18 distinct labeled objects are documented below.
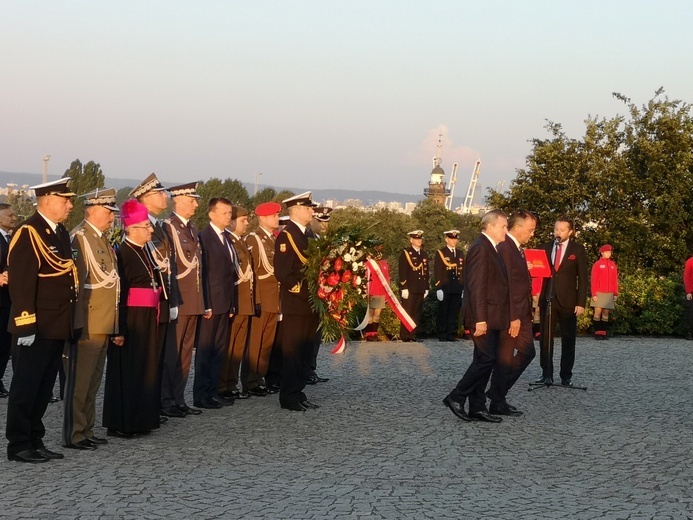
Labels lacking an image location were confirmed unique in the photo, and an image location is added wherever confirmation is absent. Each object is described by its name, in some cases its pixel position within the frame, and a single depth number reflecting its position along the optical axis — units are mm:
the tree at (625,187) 26516
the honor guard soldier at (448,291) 19297
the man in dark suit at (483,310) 10094
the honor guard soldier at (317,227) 12688
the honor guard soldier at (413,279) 19453
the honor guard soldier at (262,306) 11867
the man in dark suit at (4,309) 11820
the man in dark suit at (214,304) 10805
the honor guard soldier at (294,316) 10656
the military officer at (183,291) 10289
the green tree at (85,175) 74188
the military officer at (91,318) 8523
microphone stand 12680
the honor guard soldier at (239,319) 11461
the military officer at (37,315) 7922
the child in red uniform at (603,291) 19875
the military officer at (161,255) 9523
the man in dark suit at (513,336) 10523
